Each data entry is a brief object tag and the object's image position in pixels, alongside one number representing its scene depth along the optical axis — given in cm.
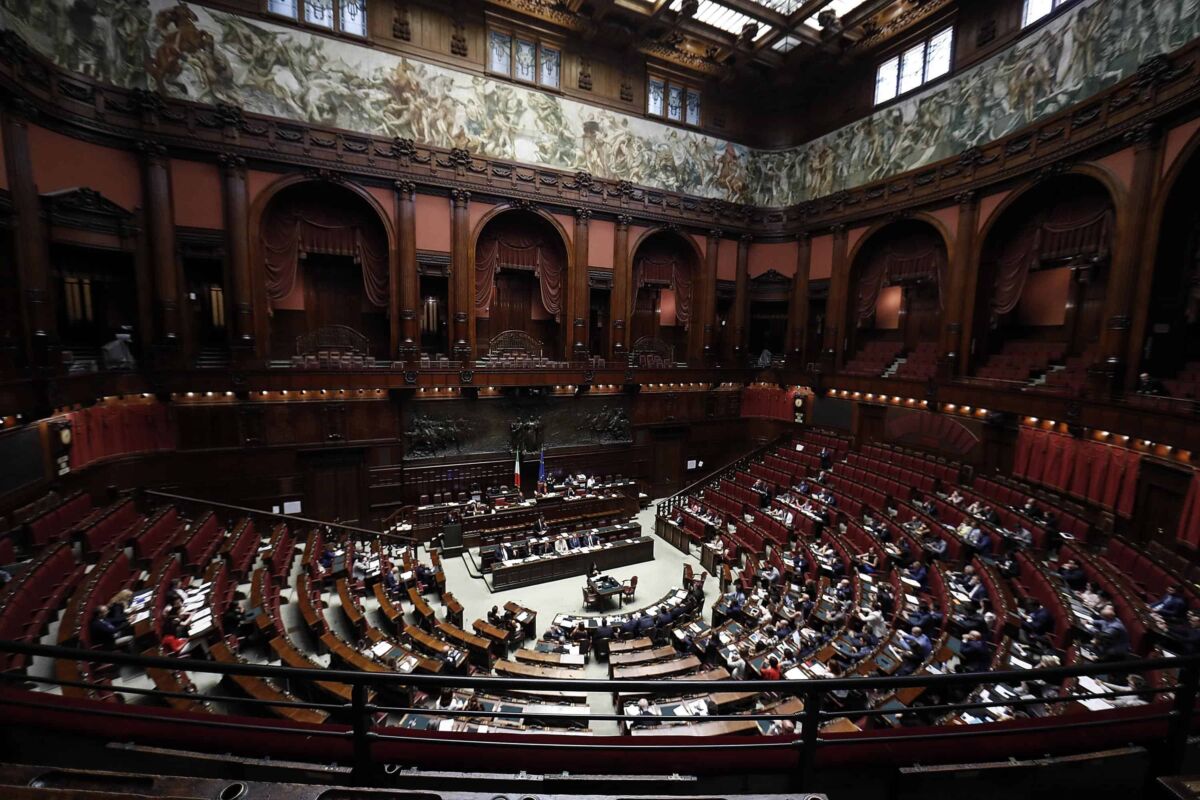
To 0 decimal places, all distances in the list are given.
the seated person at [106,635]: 700
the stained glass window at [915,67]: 1628
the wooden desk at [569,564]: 1234
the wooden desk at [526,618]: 1000
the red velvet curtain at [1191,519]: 923
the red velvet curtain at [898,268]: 1731
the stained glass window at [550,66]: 1764
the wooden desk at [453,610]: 1020
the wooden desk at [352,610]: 911
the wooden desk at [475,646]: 888
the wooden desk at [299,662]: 684
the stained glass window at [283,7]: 1410
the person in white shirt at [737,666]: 823
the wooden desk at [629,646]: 895
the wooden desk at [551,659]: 857
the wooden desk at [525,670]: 808
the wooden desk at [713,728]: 568
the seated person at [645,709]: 700
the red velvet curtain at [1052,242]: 1282
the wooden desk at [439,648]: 840
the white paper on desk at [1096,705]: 601
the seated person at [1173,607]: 739
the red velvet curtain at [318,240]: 1526
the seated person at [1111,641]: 690
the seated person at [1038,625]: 773
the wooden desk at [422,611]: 985
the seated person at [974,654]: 714
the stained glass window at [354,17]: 1488
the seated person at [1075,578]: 893
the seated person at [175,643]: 704
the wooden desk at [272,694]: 620
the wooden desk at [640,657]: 848
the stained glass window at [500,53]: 1677
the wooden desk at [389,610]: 951
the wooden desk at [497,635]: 934
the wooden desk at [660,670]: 793
